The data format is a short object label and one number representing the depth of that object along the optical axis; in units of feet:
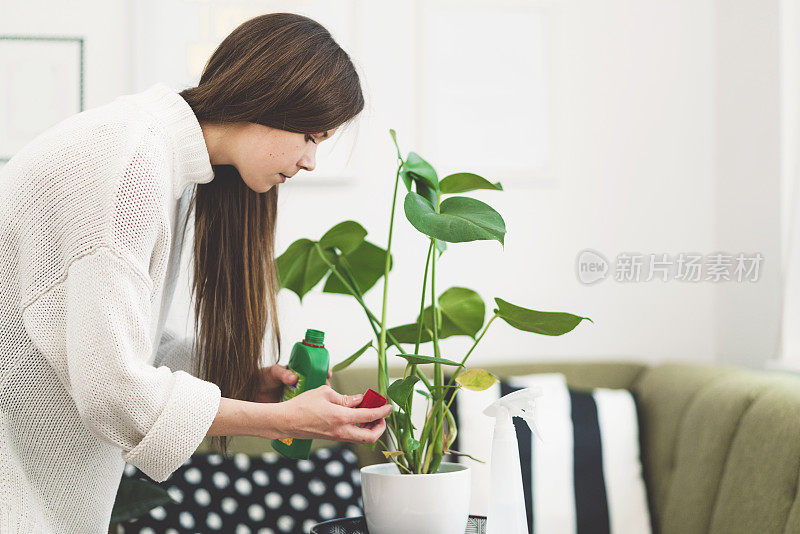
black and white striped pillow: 5.90
